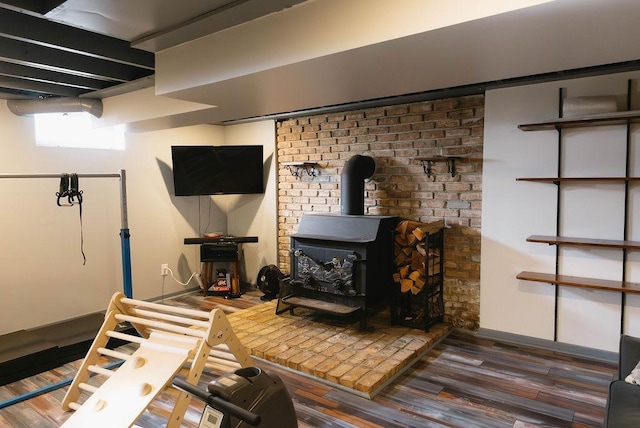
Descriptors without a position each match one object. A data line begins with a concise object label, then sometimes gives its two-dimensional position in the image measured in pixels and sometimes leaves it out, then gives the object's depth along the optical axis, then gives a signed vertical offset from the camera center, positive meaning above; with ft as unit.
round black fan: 15.69 -3.49
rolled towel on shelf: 9.45 +1.86
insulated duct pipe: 12.23 +2.53
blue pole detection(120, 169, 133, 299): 11.48 -1.49
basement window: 13.19 +1.93
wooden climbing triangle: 7.01 -3.30
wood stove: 11.96 -2.29
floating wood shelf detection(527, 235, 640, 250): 9.29 -1.31
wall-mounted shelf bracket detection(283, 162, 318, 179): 15.01 +0.76
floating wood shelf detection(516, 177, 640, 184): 9.45 +0.17
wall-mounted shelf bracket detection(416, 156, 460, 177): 11.75 +0.75
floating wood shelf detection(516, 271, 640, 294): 9.52 -2.31
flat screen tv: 16.02 +0.74
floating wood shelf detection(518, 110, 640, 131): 9.05 +1.51
